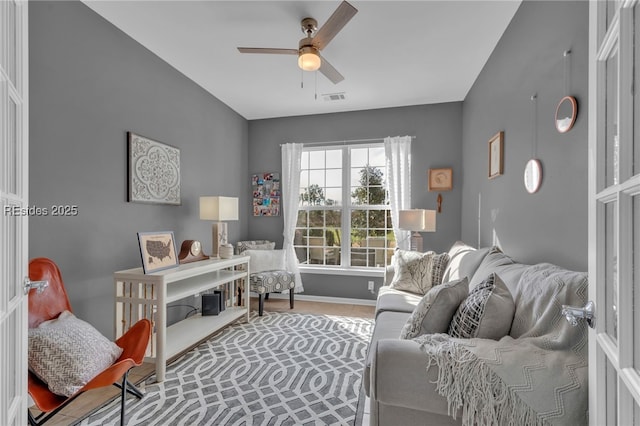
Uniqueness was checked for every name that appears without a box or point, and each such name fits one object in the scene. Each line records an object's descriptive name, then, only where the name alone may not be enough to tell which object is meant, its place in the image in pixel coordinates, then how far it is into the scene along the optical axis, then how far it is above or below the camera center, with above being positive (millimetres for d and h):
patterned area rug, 1809 -1199
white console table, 2234 -694
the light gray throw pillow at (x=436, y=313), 1479 -484
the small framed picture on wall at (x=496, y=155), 2580 +519
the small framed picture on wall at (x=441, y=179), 4051 +452
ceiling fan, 2002 +1205
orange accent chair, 1389 -732
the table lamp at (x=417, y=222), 3596 -101
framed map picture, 2348 -307
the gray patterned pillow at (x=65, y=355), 1401 -677
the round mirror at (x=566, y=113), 1564 +528
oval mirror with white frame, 1948 +250
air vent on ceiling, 3767 +1453
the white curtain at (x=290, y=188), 4492 +369
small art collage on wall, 4660 +287
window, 4367 +60
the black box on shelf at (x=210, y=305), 3174 -949
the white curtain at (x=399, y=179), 4117 +462
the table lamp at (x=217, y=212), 3240 +9
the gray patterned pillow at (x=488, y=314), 1334 -442
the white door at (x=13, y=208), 745 +13
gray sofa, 1047 -581
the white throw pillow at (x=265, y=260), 3955 -613
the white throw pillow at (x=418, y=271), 2951 -564
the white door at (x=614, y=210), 553 +7
